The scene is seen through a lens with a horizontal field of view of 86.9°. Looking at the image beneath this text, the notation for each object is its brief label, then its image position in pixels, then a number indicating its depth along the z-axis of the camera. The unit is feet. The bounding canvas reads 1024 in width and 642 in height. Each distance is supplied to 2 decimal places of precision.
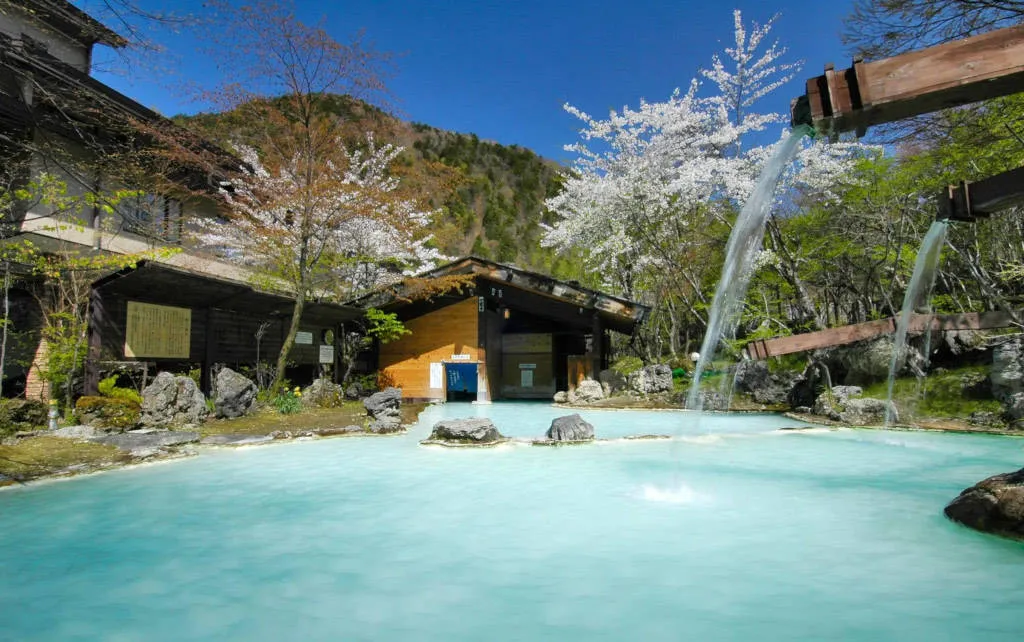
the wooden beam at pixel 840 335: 31.42
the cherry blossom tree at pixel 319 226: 38.83
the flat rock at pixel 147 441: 22.58
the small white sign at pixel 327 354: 50.07
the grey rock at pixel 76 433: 24.04
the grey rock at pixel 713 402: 48.16
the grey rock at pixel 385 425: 31.94
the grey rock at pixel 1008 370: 32.30
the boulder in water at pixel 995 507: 13.14
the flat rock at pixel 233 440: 25.75
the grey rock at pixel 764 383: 48.67
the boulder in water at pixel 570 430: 28.55
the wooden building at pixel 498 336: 55.21
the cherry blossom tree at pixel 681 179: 54.80
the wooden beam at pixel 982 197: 15.30
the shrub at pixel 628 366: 57.40
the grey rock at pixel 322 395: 41.85
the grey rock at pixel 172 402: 28.71
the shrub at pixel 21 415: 24.47
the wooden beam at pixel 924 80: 11.69
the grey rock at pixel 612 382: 56.44
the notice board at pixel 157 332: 32.30
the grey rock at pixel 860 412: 35.37
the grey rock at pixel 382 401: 35.37
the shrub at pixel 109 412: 26.84
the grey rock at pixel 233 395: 32.17
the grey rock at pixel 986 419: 31.96
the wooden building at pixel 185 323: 30.35
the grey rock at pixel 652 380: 53.57
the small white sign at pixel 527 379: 65.57
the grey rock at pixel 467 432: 27.40
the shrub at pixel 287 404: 36.47
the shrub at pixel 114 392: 29.19
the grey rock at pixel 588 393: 54.39
